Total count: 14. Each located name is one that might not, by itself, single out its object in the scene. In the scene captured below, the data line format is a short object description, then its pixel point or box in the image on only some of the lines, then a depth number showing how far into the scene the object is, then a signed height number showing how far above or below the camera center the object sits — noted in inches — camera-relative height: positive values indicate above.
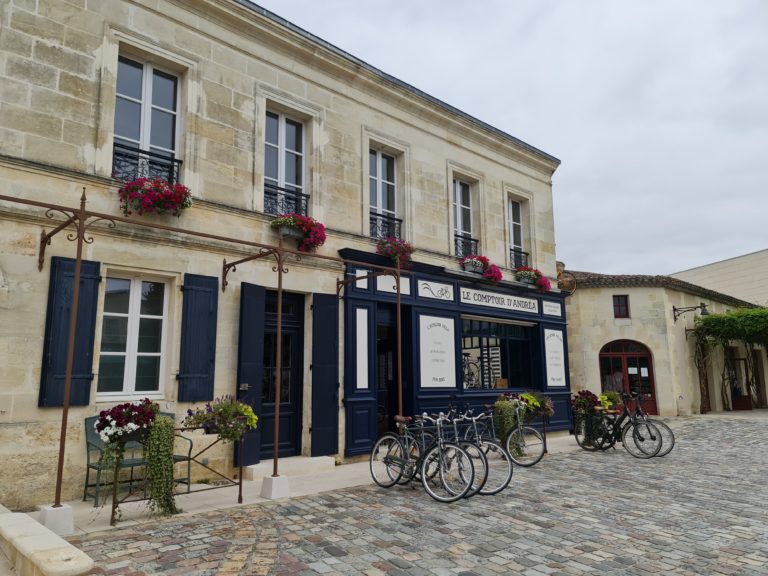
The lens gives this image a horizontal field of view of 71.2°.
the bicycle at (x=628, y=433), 337.4 -39.3
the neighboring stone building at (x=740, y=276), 1151.6 +214.9
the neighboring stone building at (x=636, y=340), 670.5 +41.4
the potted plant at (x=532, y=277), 448.8 +79.4
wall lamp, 690.2 +79.5
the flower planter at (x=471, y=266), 402.6 +79.4
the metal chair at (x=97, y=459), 210.2 -34.4
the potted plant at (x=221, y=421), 215.3 -18.6
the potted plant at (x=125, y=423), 186.4 -16.8
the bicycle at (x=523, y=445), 310.6 -41.3
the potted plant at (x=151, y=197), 242.2 +80.3
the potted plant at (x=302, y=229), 295.3 +79.8
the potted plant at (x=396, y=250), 345.1 +79.1
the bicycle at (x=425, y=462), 224.8 -39.3
